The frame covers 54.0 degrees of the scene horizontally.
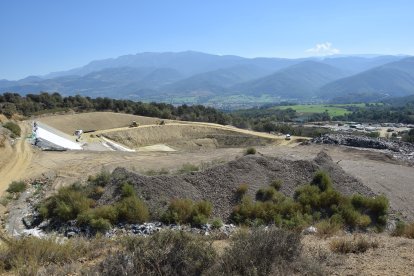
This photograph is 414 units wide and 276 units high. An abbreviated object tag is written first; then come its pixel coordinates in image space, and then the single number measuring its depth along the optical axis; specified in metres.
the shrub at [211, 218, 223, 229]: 14.31
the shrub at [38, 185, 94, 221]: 15.77
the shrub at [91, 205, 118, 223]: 14.95
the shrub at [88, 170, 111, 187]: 18.70
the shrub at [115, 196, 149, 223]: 14.96
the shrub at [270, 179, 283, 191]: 17.89
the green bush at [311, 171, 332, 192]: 17.73
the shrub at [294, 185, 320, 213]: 15.92
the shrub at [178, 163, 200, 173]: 20.57
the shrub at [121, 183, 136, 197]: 16.19
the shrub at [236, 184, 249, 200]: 17.06
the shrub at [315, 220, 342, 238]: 10.40
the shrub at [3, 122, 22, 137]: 36.87
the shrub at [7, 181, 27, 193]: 20.84
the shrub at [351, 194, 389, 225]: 16.14
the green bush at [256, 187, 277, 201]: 17.05
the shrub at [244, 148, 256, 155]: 29.11
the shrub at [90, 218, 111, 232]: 14.29
